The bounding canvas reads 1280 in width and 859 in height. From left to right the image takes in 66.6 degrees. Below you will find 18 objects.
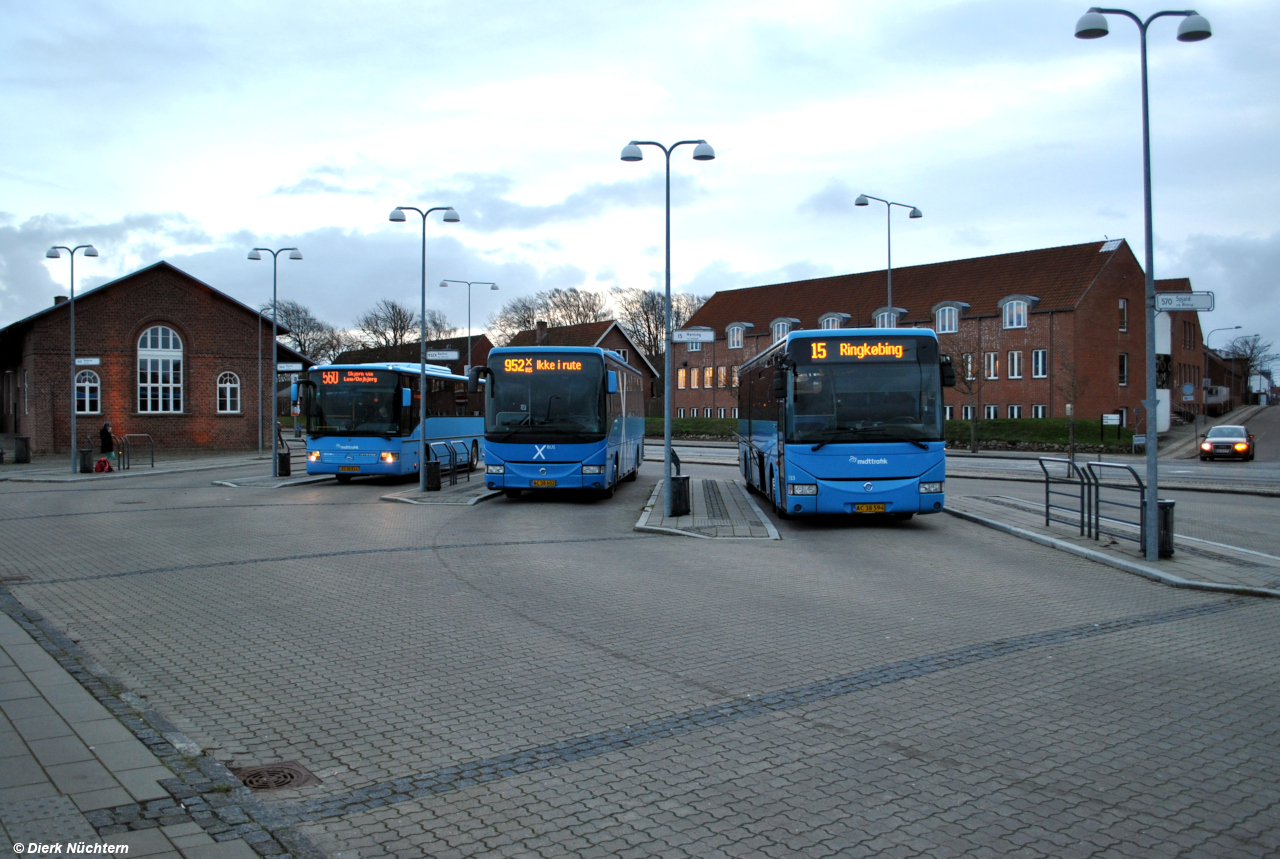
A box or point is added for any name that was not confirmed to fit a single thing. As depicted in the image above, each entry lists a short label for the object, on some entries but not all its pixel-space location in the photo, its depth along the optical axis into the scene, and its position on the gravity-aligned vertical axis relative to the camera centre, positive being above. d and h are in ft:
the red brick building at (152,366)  132.98 +8.46
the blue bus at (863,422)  45.42 -0.37
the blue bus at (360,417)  77.10 +0.34
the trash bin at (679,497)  52.31 -4.34
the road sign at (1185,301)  36.29 +4.08
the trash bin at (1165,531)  37.29 -4.67
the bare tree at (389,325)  284.82 +28.07
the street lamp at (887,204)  100.53 +21.90
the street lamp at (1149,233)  35.53 +6.80
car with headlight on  123.65 -4.64
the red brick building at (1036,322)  175.52 +17.30
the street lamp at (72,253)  98.78 +17.78
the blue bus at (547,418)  60.08 +0.02
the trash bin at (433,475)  70.03 -3.97
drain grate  14.47 -5.36
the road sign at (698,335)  57.41 +4.85
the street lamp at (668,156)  57.11 +16.45
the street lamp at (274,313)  87.16 +12.49
